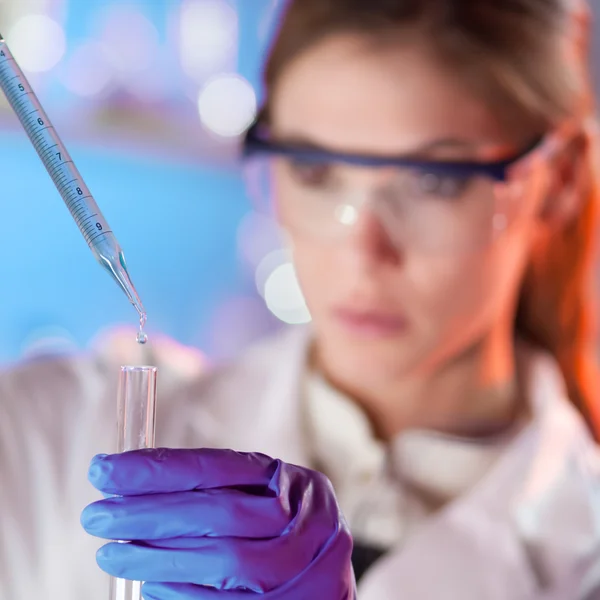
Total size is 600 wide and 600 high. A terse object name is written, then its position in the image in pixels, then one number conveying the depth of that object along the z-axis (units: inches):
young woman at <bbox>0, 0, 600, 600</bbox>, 41.4
